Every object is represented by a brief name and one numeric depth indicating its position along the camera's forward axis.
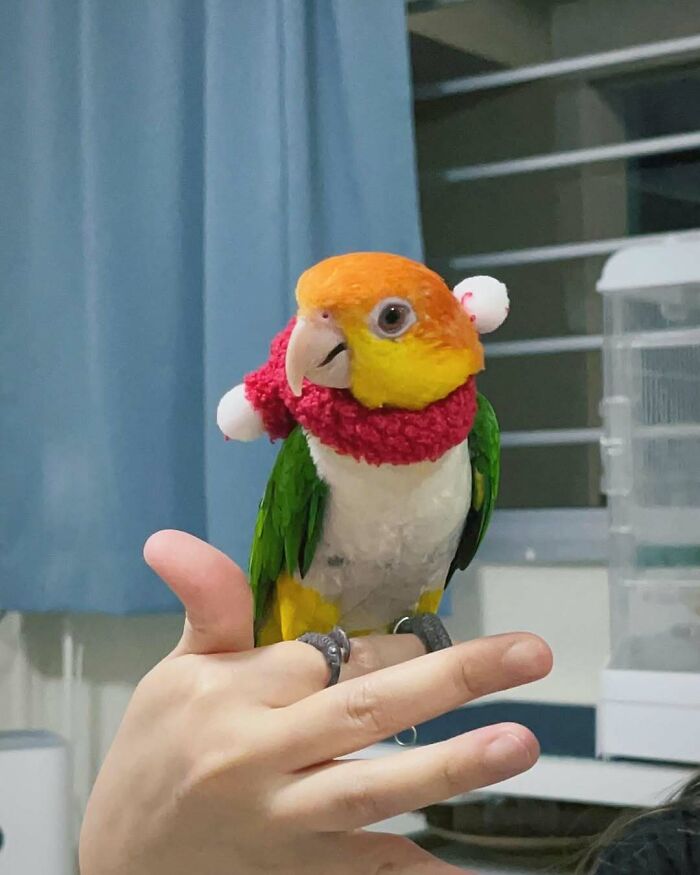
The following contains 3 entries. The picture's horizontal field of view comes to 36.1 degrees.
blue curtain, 1.33
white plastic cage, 1.20
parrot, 0.53
